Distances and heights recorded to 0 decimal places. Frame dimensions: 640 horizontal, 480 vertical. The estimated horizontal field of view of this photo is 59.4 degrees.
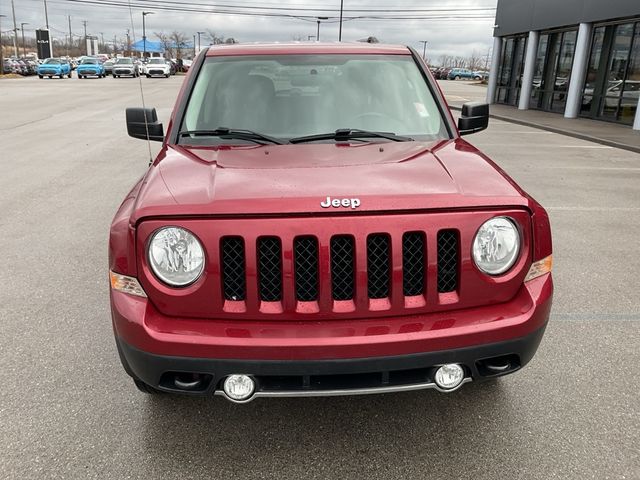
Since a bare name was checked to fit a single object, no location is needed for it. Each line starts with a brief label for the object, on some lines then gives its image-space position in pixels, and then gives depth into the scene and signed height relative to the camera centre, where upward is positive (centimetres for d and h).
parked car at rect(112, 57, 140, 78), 4613 -136
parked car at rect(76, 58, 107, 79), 4600 -141
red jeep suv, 214 -84
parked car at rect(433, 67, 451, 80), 7328 -110
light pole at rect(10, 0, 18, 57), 8319 +329
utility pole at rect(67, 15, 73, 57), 11471 +94
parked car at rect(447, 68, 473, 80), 7440 -121
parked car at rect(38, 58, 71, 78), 4556 -153
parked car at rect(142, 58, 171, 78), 4547 -116
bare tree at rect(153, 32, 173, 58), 8281 +144
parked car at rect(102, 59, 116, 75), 5803 -155
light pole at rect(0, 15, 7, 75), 5231 -181
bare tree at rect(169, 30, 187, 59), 8531 +181
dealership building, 1769 +47
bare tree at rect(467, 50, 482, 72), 11292 +65
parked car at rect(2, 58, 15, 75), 5916 -210
